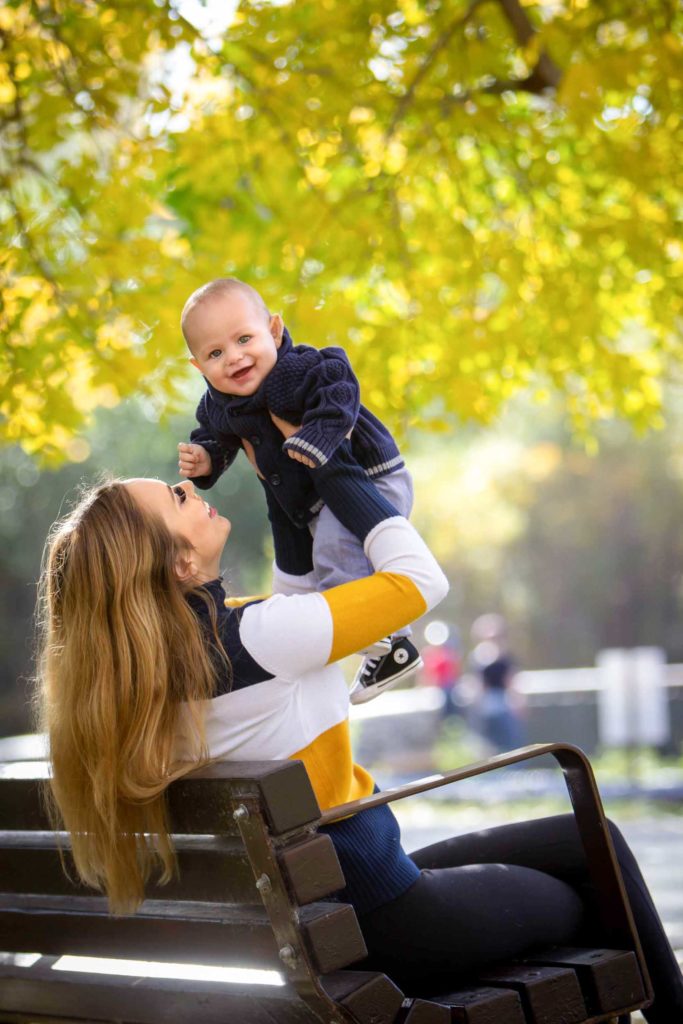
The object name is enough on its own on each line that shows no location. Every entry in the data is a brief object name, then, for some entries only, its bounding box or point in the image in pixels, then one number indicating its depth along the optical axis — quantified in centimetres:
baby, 534
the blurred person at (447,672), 3241
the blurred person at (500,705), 2905
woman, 457
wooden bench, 405
